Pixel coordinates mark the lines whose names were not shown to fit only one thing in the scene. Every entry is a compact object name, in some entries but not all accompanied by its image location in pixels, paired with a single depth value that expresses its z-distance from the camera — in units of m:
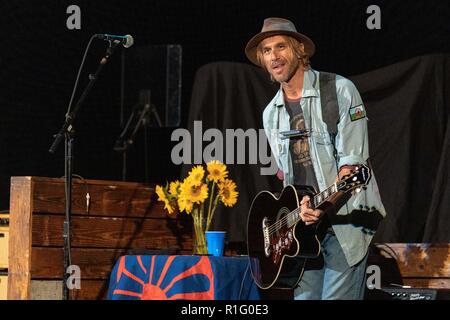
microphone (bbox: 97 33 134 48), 10.18
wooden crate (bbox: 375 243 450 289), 10.41
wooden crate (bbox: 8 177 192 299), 10.82
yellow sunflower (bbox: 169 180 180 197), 11.11
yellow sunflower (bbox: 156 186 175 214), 11.17
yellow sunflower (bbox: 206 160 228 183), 10.95
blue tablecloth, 9.91
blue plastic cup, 10.77
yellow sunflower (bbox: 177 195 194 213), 10.92
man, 8.65
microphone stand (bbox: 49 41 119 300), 10.05
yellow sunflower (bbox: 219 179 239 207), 11.06
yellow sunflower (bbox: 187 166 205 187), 10.78
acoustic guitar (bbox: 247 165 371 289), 8.41
